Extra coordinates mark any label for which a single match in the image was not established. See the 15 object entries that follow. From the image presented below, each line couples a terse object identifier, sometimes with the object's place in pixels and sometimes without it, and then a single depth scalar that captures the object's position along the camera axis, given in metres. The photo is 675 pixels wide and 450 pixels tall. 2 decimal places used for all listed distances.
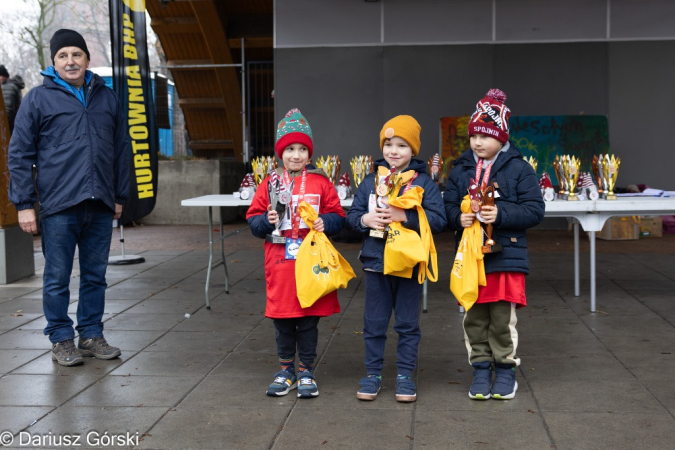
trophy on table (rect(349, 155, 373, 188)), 7.30
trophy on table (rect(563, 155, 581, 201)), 6.68
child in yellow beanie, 4.31
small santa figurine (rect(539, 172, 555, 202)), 6.59
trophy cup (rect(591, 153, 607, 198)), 6.75
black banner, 8.67
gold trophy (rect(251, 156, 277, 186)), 7.09
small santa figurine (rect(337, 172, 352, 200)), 7.18
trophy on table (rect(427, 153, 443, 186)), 7.19
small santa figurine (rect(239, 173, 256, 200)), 7.04
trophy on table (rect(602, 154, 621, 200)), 6.64
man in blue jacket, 5.11
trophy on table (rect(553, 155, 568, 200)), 6.72
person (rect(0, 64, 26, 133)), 11.90
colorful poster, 12.98
